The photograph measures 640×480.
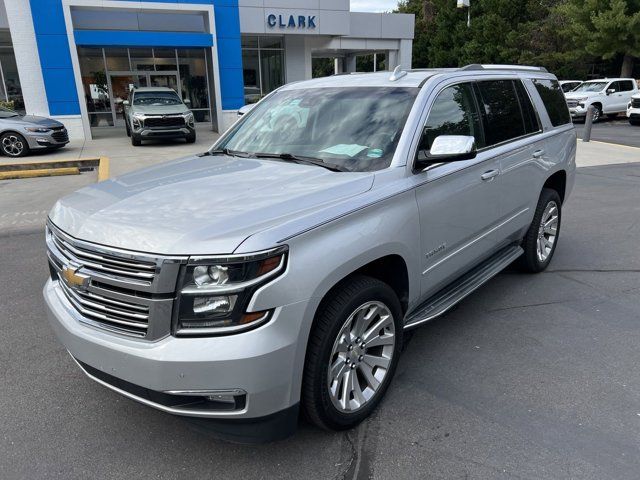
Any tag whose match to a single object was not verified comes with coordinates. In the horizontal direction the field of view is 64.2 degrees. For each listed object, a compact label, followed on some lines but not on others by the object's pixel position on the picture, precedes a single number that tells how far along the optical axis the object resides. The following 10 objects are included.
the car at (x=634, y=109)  21.16
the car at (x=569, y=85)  26.28
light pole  37.12
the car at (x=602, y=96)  22.88
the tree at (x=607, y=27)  27.48
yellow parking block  11.51
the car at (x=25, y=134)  13.84
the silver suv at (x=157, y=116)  15.98
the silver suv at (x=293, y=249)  2.22
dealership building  17.86
